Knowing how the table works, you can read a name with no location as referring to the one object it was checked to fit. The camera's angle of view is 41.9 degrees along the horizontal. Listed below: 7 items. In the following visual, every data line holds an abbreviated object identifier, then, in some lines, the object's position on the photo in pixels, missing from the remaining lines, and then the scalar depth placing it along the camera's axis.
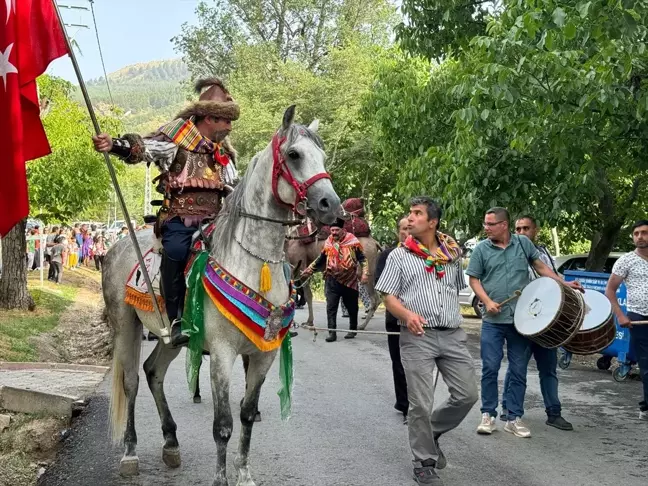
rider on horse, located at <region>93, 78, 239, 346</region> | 6.18
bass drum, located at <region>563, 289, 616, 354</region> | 8.55
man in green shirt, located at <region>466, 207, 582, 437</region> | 8.05
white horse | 5.56
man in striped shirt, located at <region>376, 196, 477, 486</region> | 6.38
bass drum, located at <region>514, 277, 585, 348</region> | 7.73
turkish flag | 5.16
